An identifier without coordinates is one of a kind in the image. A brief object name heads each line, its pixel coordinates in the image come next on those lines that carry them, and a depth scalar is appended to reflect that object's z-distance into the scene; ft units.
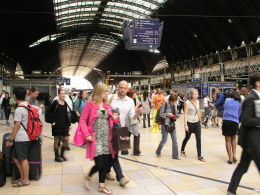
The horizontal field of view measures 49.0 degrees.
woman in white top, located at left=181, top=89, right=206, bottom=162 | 21.38
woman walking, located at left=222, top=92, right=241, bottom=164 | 20.18
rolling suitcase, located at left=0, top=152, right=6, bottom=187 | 15.09
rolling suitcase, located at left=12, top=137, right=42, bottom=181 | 15.98
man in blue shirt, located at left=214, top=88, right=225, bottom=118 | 30.19
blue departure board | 57.06
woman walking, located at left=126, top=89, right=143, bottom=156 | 21.67
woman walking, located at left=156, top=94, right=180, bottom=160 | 21.90
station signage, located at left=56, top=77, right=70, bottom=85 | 133.22
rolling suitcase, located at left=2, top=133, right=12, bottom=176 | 16.29
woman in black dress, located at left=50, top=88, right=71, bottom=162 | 20.62
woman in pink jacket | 13.56
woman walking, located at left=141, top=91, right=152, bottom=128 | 41.14
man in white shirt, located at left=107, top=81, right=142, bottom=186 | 17.21
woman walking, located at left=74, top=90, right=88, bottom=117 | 28.76
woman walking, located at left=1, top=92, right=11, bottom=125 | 46.16
